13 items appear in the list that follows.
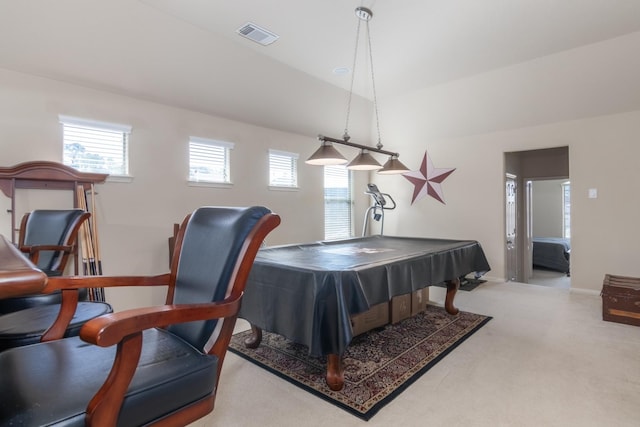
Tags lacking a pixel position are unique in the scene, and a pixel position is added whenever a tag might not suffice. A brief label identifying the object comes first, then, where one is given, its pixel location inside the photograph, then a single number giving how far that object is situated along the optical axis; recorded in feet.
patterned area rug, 7.21
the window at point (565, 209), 29.01
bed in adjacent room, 23.30
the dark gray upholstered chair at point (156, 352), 3.07
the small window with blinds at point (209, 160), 14.64
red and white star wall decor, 19.98
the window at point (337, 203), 21.02
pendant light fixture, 10.83
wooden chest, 11.19
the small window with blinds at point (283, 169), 17.78
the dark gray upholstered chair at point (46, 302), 5.02
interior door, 18.08
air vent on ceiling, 11.53
